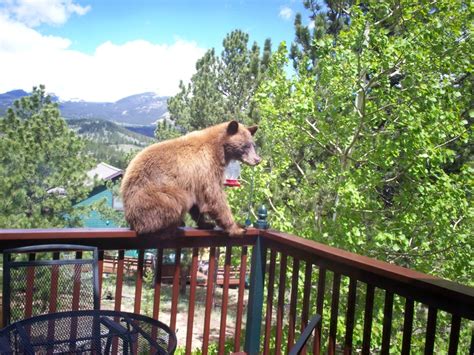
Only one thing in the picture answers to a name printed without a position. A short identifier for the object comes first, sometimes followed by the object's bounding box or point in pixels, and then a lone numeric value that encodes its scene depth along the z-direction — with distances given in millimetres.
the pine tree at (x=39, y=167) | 8680
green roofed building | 15024
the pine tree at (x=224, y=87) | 11109
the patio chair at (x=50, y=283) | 1610
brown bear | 2244
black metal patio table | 1273
